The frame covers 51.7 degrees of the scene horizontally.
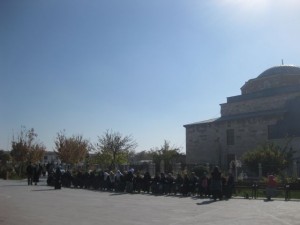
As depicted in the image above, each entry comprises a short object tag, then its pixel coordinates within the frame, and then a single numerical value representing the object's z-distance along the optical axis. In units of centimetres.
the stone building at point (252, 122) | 3027
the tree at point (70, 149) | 4167
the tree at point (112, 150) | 4278
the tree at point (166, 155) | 3980
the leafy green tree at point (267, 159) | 2226
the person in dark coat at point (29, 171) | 2212
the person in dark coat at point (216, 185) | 1471
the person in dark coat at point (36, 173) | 2239
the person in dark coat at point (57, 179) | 1954
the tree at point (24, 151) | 3854
